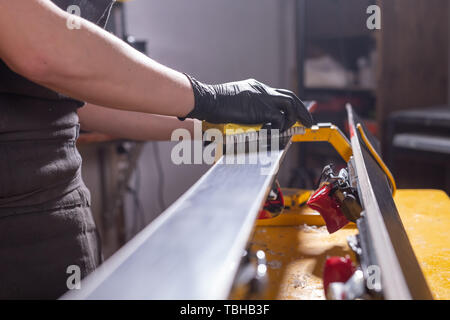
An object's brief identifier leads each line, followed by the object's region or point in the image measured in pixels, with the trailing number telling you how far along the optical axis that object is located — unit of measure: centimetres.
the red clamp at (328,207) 88
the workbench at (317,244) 87
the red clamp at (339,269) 76
